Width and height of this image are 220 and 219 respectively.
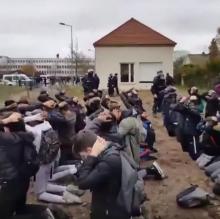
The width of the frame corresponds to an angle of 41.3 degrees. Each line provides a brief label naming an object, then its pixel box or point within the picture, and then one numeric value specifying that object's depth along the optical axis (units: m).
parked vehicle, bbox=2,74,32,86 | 30.41
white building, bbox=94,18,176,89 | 22.78
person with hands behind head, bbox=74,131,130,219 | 2.82
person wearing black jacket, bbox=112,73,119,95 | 17.76
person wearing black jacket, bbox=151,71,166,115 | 11.47
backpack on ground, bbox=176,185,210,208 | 4.59
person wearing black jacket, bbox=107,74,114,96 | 17.55
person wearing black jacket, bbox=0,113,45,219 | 3.56
